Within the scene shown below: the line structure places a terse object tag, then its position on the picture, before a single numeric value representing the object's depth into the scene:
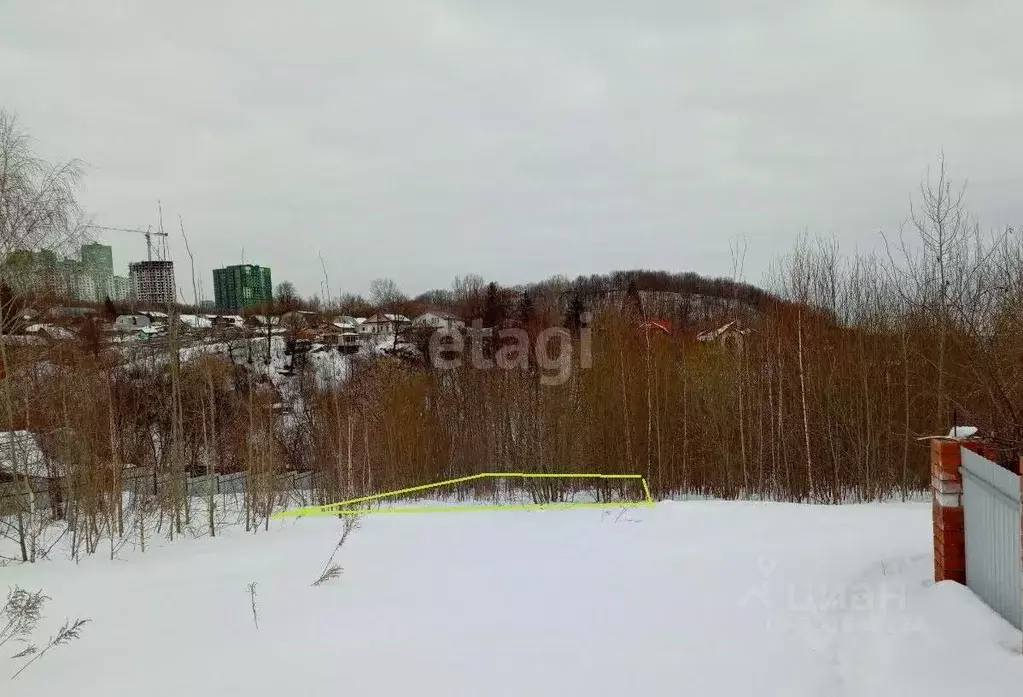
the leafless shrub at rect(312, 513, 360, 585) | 5.54
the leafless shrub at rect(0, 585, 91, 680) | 4.03
